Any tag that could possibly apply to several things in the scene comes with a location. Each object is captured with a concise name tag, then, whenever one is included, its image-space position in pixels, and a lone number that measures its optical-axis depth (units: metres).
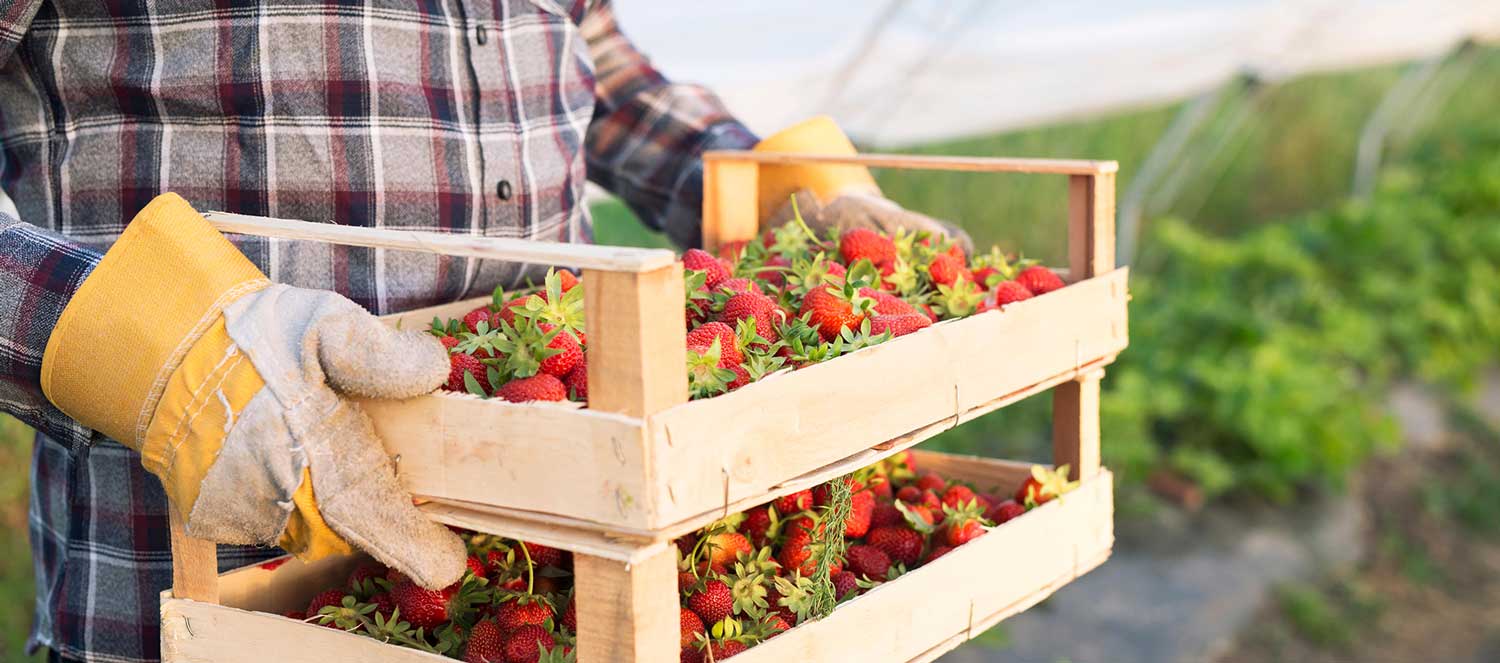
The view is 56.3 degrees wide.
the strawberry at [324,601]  1.27
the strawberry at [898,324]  1.28
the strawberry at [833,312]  1.30
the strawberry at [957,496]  1.57
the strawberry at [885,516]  1.52
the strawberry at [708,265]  1.34
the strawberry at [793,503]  1.39
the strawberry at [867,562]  1.40
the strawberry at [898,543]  1.46
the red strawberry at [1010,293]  1.47
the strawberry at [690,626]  1.19
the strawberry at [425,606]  1.21
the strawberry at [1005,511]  1.57
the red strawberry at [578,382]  1.10
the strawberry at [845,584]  1.32
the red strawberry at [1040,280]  1.56
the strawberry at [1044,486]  1.58
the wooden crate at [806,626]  1.02
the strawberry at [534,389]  1.06
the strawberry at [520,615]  1.19
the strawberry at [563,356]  1.12
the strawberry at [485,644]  1.17
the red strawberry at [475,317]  1.28
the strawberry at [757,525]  1.39
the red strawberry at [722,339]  1.15
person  1.03
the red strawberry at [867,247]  1.55
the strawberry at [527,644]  1.15
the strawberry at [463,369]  1.13
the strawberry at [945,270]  1.52
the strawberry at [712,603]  1.23
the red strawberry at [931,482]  1.64
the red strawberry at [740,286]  1.31
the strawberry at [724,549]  1.32
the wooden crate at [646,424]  0.96
